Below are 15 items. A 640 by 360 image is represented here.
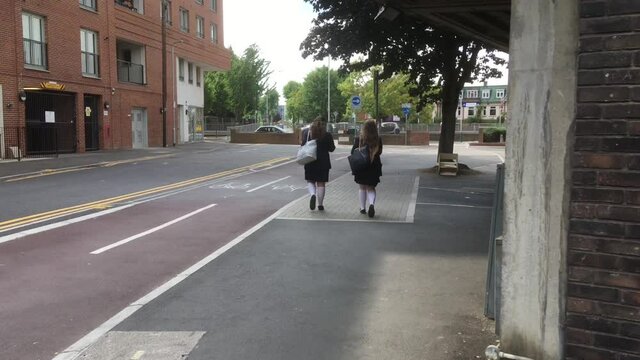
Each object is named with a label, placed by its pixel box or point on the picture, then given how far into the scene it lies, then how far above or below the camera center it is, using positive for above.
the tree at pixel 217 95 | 69.56 +3.97
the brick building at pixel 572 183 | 3.10 -0.29
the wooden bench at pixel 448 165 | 18.08 -1.04
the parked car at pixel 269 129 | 48.14 -0.01
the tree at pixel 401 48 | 16.91 +2.56
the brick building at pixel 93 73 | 23.33 +2.63
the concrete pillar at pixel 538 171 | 3.38 -0.23
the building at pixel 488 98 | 110.75 +6.25
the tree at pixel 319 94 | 88.06 +5.26
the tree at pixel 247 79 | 68.25 +5.66
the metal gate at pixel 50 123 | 24.98 +0.18
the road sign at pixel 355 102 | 29.57 +1.38
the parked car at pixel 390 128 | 52.80 +0.19
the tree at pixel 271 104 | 112.74 +4.96
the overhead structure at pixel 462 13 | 7.75 +1.71
